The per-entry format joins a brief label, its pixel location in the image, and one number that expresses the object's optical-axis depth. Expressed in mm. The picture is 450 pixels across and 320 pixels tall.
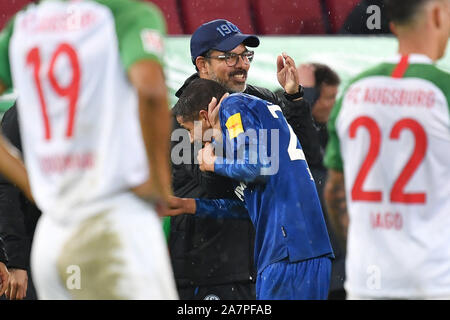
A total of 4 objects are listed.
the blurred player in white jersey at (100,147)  5258
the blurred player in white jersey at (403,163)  6383
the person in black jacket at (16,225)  9547
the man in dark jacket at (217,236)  9922
